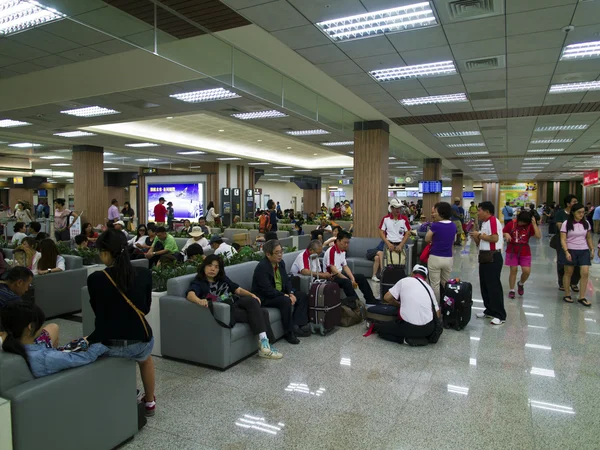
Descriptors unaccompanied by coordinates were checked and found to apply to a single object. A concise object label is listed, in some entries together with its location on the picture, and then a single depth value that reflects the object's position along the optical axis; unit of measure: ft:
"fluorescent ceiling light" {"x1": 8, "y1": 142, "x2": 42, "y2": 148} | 44.75
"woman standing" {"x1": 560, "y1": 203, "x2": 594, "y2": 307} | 22.33
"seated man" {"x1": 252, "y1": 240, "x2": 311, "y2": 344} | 16.48
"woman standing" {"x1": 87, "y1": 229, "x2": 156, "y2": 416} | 9.56
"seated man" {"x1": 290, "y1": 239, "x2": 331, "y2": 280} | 19.23
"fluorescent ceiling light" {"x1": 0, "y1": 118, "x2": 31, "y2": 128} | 32.50
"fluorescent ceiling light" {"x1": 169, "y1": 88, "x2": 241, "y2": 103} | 24.92
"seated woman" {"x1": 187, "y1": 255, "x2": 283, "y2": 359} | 14.68
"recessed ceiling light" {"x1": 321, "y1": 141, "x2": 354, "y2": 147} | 44.32
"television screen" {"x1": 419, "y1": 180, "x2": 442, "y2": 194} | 59.36
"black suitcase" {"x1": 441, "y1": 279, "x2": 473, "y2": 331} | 18.21
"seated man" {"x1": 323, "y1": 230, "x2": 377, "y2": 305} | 19.70
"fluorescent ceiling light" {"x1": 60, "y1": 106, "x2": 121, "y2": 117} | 28.89
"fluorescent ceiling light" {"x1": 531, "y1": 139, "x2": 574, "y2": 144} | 44.98
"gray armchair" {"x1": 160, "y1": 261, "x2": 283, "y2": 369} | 13.85
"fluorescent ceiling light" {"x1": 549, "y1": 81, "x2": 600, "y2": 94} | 24.07
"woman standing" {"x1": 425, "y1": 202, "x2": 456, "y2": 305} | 19.35
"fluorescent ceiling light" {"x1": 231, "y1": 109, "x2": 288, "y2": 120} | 29.53
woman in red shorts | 22.65
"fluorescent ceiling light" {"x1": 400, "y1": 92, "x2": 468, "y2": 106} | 27.37
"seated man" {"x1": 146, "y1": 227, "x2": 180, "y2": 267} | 25.44
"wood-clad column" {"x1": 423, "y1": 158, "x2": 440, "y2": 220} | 62.28
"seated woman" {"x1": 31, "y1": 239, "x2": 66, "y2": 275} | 20.10
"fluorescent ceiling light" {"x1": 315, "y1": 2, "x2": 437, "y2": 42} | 15.34
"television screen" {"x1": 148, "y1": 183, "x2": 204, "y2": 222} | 68.39
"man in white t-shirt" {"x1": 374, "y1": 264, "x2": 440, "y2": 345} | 15.75
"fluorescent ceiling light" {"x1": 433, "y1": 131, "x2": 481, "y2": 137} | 40.45
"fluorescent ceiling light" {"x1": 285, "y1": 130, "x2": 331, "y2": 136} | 36.93
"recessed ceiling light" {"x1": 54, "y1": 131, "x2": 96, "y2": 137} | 38.27
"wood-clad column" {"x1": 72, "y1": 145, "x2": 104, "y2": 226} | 46.44
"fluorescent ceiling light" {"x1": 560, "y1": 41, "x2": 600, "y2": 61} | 18.28
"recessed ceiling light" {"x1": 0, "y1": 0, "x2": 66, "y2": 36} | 15.16
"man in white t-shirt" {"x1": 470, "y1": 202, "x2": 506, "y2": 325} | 19.19
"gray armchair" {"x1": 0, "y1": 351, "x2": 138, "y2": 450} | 7.77
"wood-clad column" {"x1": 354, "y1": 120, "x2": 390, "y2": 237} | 34.73
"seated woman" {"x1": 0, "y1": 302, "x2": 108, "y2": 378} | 8.34
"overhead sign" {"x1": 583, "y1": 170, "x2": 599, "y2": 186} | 72.24
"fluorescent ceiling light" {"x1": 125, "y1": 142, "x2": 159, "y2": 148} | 45.32
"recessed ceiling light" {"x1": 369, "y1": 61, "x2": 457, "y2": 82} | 21.39
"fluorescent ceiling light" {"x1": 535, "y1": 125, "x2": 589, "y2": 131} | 36.80
